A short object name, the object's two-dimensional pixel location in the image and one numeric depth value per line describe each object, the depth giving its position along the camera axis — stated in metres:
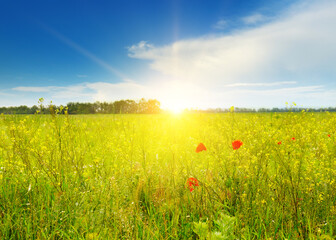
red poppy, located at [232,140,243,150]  2.53
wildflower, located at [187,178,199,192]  2.32
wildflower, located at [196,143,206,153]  2.95
